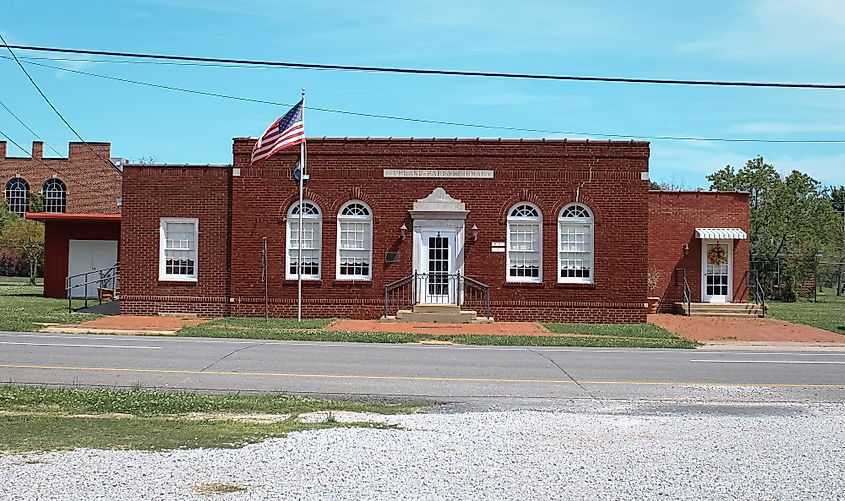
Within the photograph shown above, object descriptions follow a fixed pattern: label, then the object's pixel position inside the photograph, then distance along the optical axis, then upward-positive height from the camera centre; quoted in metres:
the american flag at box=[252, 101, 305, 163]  24.56 +3.79
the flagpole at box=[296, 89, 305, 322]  24.98 +0.25
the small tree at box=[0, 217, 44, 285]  49.66 +1.69
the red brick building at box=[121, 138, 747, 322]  26.28 +1.36
